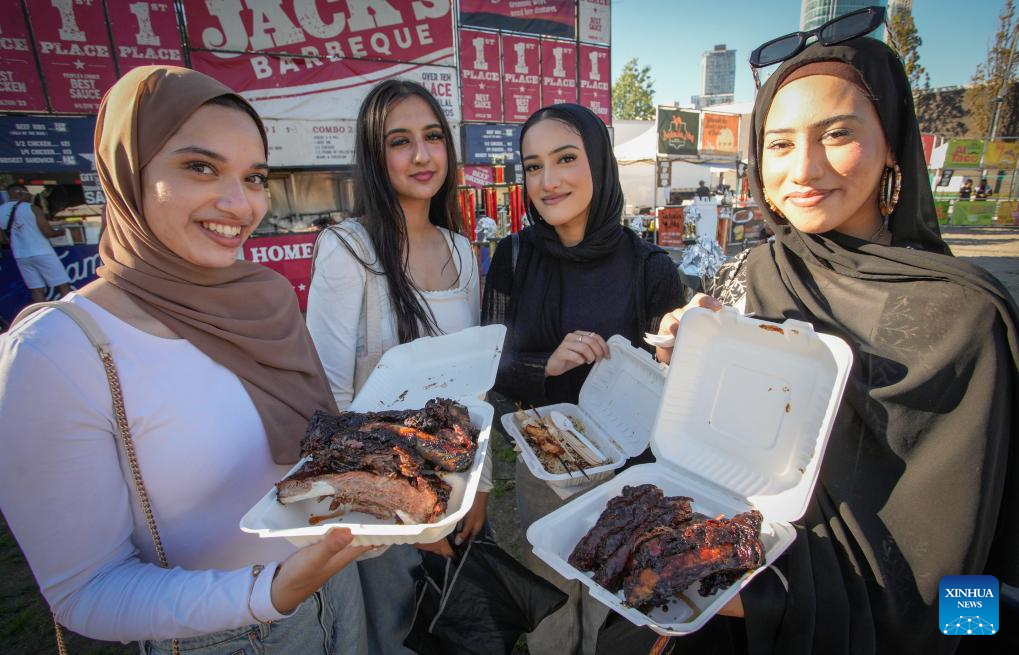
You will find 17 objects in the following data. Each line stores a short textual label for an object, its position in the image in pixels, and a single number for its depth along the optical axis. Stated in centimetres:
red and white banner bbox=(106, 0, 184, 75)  650
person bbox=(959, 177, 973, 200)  2178
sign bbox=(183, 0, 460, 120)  692
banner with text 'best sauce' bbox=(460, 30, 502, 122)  845
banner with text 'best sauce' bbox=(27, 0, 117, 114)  627
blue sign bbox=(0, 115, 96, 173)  639
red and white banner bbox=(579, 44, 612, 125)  961
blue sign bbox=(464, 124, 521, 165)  876
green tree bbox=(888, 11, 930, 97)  1916
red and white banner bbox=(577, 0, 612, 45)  929
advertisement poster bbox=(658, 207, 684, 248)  1261
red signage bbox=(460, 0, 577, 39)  837
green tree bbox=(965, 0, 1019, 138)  2156
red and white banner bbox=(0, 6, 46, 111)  612
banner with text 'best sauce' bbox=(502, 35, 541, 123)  884
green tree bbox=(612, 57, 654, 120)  4222
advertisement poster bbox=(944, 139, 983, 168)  2505
